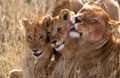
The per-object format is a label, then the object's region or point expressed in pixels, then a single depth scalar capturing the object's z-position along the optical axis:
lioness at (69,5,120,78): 9.59
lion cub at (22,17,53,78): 9.77
